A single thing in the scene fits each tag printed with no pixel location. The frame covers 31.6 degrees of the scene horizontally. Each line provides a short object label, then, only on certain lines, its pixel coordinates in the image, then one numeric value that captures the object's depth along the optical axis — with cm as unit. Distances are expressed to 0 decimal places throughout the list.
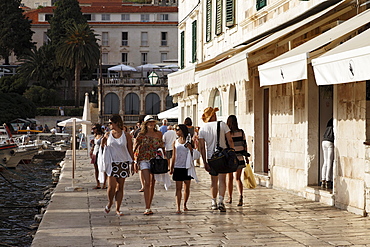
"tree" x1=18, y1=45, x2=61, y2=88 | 8219
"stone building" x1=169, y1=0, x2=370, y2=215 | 967
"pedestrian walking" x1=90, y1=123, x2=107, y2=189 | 1488
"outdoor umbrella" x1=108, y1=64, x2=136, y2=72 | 7594
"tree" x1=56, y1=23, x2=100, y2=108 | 7662
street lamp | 3009
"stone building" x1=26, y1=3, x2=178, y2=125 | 9356
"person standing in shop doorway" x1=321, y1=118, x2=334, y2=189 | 1118
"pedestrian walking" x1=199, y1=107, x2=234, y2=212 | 1030
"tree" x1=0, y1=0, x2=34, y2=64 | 8469
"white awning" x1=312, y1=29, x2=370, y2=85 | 779
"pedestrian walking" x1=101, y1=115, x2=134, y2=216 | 1011
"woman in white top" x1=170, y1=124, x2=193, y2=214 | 1033
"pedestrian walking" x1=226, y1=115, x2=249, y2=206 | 1116
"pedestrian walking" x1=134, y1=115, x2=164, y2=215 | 1023
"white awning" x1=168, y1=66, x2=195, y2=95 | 1799
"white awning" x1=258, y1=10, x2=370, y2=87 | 951
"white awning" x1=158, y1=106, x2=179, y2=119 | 3134
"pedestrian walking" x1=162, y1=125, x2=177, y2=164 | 1691
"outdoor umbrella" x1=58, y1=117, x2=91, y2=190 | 1485
